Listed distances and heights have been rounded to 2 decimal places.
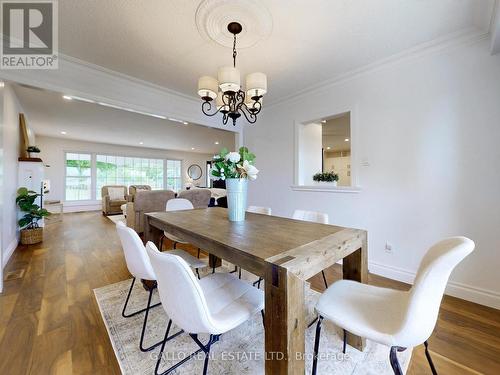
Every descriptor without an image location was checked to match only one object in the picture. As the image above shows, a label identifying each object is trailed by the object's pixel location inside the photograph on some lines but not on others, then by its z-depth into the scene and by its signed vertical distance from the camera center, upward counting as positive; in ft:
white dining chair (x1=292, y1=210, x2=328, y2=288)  6.28 -0.95
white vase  5.41 -0.29
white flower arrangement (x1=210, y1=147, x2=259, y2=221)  5.31 +0.43
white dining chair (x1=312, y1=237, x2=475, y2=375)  2.66 -1.95
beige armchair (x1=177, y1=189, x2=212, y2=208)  14.77 -0.71
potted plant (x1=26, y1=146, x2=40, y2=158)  13.21 +2.30
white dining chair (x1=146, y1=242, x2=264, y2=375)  2.78 -1.85
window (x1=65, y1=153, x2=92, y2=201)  23.35 +1.02
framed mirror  32.55 +2.31
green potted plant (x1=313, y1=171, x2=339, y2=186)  9.78 +0.42
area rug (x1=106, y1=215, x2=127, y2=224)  19.25 -3.07
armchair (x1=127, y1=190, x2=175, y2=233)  13.54 -1.19
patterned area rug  4.00 -3.49
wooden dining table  2.72 -1.11
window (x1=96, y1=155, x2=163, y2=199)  25.38 +1.93
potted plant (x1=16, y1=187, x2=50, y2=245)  11.05 -1.71
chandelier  5.48 +2.79
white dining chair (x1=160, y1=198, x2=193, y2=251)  8.71 -0.80
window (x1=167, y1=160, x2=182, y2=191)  30.99 +1.68
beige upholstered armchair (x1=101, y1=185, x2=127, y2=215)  21.45 -1.77
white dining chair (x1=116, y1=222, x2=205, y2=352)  4.34 -1.52
